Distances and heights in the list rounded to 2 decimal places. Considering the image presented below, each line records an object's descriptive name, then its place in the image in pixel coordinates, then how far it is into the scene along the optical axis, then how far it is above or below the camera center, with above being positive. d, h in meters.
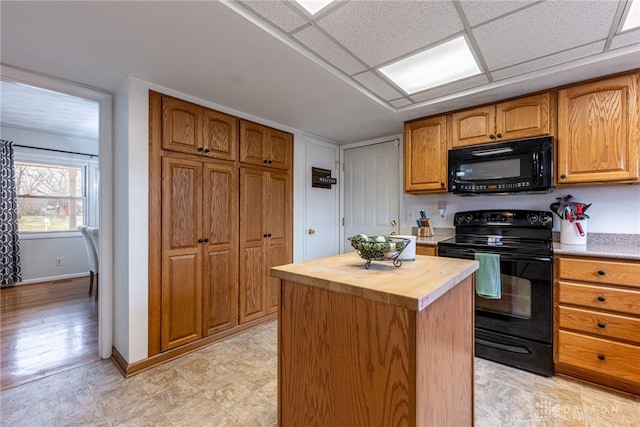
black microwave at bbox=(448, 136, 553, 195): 2.24 +0.38
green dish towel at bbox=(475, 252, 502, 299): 2.18 -0.51
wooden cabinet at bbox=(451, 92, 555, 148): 2.28 +0.79
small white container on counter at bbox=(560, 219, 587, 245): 2.20 -0.16
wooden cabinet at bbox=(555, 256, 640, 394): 1.78 -0.73
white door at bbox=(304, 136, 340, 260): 3.65 +0.06
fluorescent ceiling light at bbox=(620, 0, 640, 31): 1.43 +1.04
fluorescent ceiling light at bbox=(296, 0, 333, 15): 1.41 +1.05
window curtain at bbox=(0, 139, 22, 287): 4.02 -0.10
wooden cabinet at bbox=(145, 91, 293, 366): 2.24 -0.15
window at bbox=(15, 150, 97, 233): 4.38 +0.34
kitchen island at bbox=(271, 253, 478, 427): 0.91 -0.49
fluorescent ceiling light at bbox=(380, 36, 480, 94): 1.84 +1.05
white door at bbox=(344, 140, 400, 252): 3.61 +0.30
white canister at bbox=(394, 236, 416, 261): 1.40 -0.20
